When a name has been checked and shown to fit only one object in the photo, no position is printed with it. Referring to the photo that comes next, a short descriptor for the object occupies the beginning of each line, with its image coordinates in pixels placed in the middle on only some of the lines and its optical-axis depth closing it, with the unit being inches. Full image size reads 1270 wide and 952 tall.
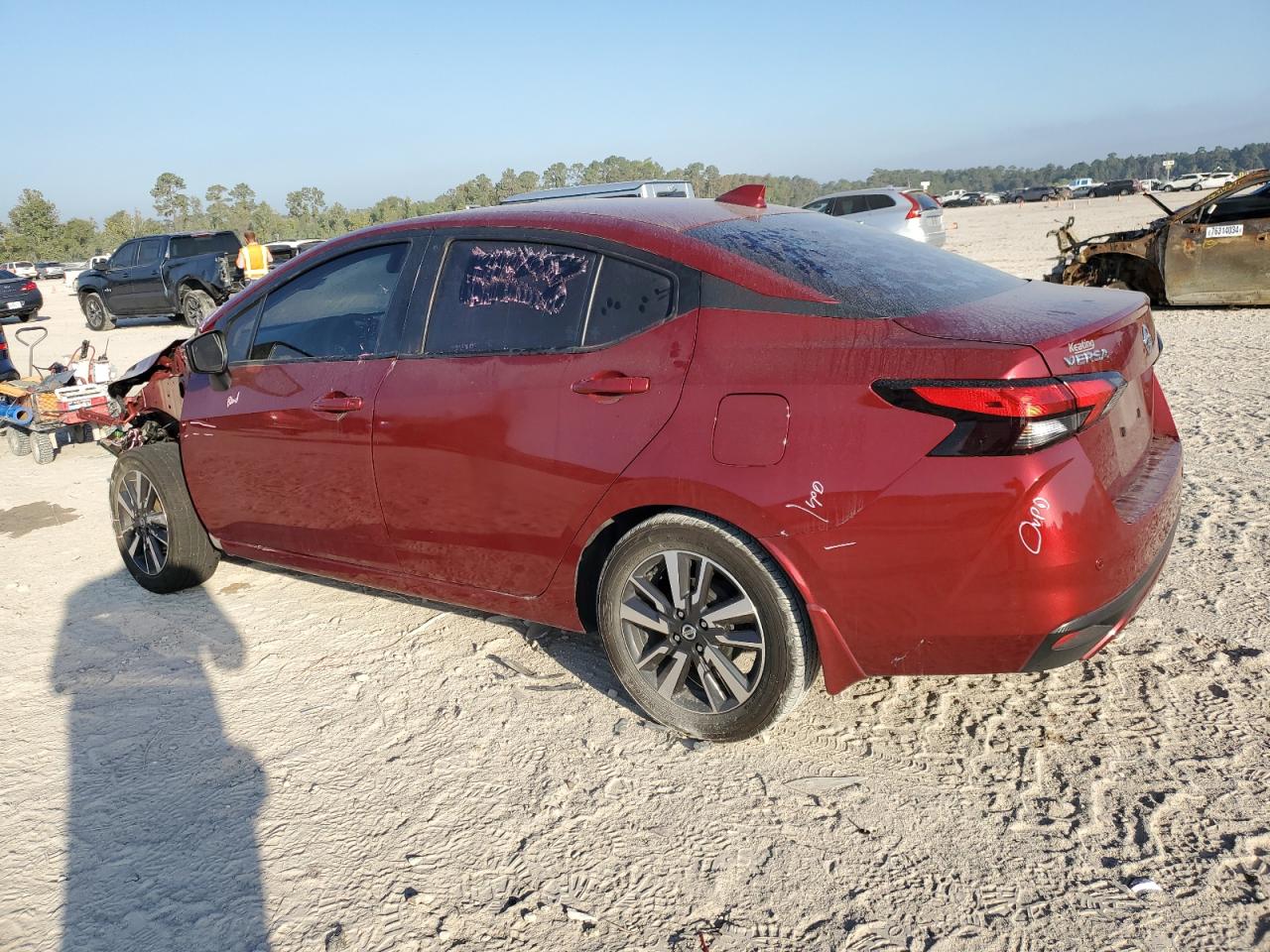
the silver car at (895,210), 689.6
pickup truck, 692.1
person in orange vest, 612.4
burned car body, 410.9
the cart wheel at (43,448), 304.2
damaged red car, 97.6
